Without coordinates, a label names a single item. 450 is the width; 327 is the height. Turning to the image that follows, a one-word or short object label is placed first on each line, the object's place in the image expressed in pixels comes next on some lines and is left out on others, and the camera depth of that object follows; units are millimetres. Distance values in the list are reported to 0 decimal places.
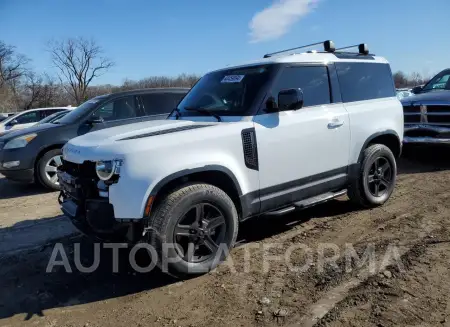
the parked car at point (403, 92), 17266
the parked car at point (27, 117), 15193
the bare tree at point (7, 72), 55094
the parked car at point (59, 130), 7238
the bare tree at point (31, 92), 52688
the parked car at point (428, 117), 7656
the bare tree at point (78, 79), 66438
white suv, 3324
